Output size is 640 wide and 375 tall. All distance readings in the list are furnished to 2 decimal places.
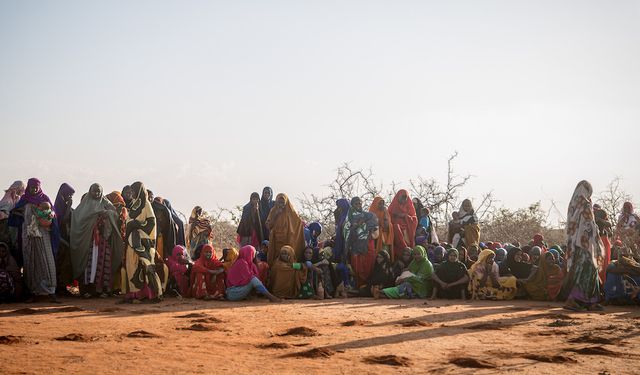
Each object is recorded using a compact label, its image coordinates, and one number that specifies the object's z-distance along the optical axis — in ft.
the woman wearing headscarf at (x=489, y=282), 35.76
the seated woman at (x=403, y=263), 37.17
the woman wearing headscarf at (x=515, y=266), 36.78
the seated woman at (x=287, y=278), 34.88
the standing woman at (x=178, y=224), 37.14
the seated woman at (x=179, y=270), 34.91
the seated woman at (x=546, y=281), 35.19
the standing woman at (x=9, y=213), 32.40
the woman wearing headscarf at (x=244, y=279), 33.42
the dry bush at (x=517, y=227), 64.90
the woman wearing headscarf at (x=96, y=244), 33.78
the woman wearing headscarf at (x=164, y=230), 36.27
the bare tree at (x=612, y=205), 57.88
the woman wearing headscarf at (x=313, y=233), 38.90
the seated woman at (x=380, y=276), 36.60
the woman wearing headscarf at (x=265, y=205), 40.06
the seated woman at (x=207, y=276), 34.27
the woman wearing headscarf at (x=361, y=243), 37.60
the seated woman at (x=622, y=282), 32.60
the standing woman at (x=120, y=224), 34.45
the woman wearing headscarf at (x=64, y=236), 34.45
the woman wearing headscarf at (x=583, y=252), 29.32
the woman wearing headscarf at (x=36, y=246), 31.40
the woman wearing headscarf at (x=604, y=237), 34.14
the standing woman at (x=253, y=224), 39.78
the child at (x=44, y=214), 31.60
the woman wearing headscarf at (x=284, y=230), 37.24
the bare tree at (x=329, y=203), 57.11
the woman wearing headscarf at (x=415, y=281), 35.50
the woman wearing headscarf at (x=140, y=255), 31.65
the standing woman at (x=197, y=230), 40.11
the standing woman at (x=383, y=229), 38.29
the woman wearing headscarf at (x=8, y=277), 30.66
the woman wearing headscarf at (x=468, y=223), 42.39
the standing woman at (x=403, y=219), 39.75
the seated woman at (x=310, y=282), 35.04
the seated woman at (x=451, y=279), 35.70
